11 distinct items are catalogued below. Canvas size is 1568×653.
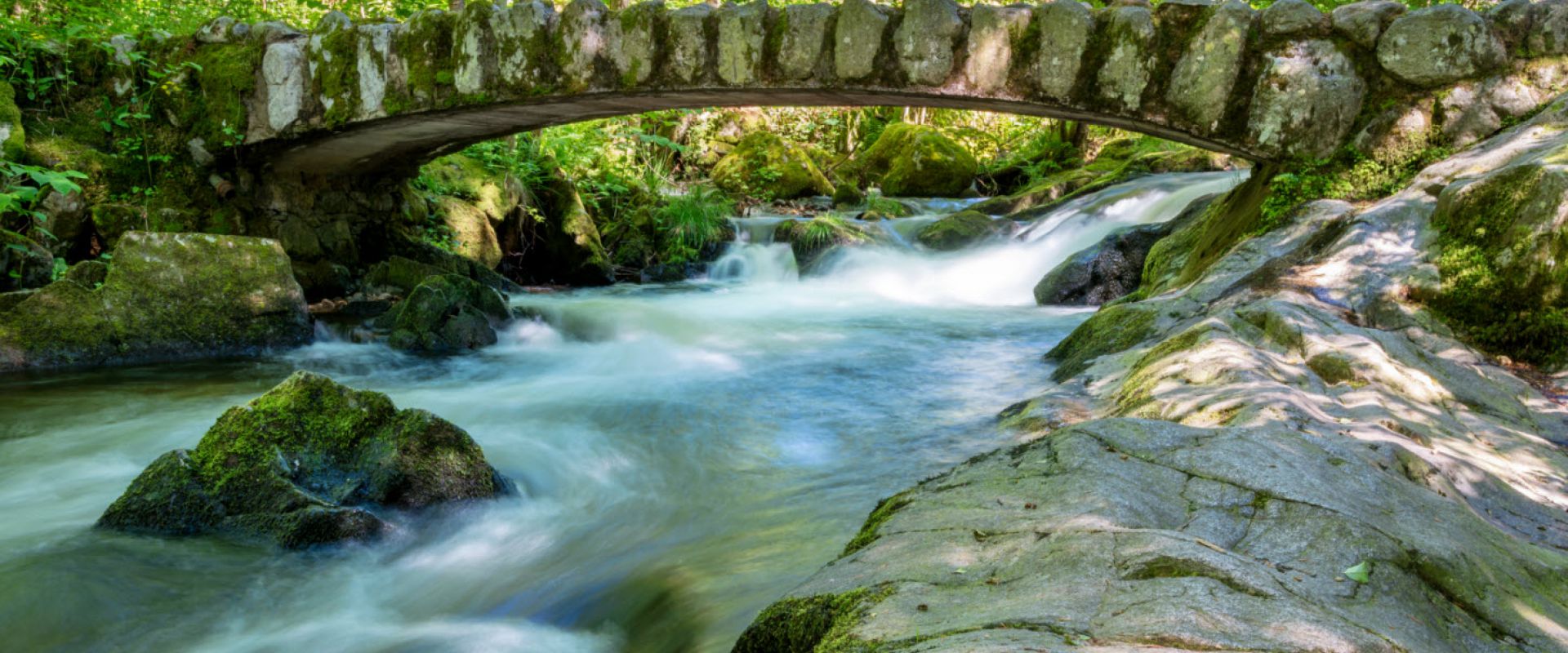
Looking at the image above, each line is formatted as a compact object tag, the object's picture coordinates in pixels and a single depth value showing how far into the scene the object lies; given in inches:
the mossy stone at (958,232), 480.1
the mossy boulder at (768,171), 672.4
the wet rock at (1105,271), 351.6
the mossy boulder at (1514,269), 163.9
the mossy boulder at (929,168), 700.0
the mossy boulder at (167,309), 243.6
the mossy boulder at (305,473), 137.3
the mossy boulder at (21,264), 265.0
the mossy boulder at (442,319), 298.7
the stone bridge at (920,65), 222.2
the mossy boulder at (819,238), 478.6
